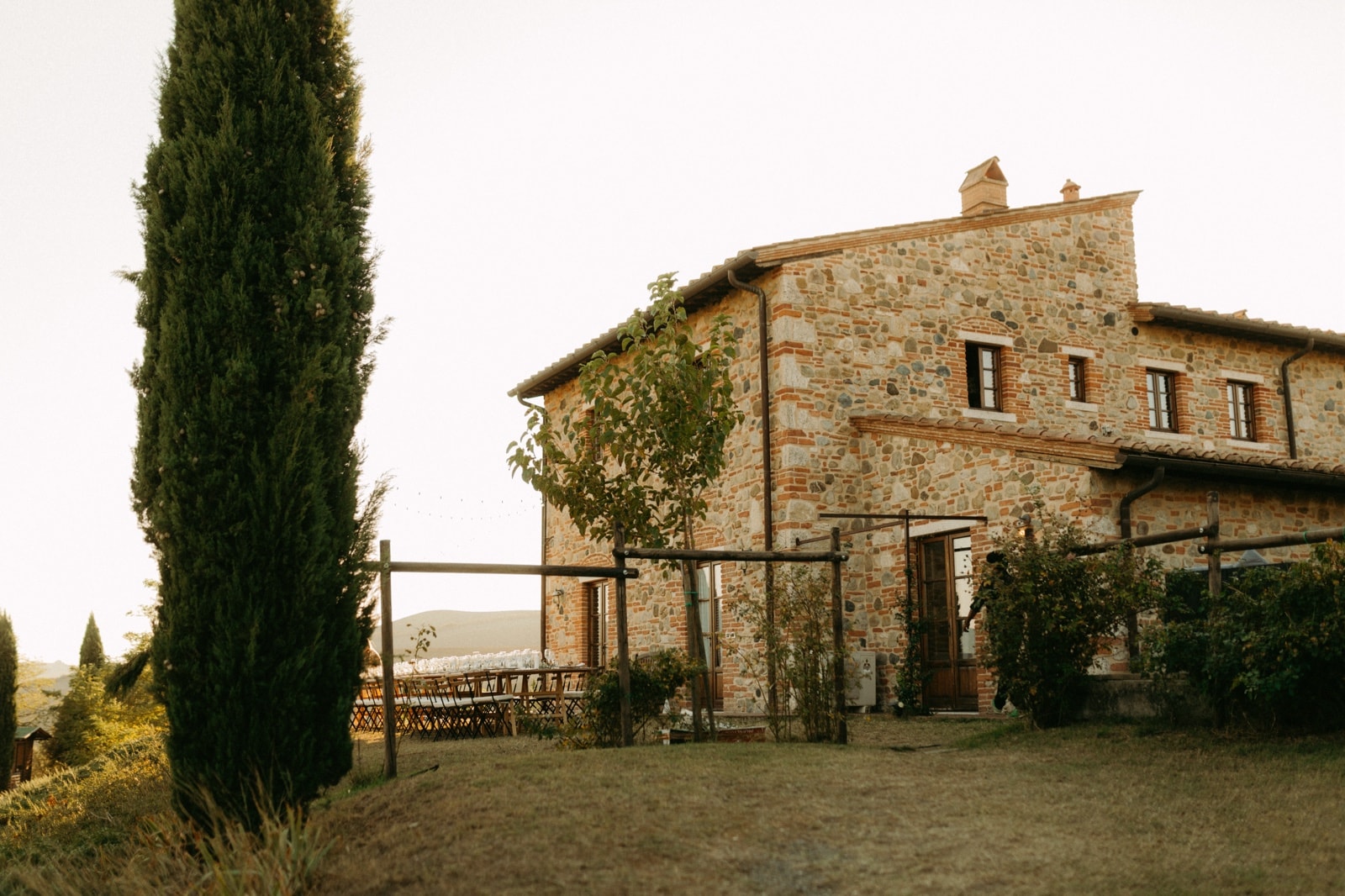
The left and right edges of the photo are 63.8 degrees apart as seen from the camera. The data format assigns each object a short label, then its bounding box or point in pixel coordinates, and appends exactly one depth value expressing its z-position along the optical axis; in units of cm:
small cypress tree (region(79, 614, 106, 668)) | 2544
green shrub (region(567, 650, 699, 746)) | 764
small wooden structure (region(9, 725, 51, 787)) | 1694
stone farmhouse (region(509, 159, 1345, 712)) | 1056
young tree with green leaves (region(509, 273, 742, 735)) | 885
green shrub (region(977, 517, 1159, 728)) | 804
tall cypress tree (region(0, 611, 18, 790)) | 1517
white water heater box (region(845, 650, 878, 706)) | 1176
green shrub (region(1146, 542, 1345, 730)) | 645
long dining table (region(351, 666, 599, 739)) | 1176
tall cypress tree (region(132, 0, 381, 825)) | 605
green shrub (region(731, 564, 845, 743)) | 780
